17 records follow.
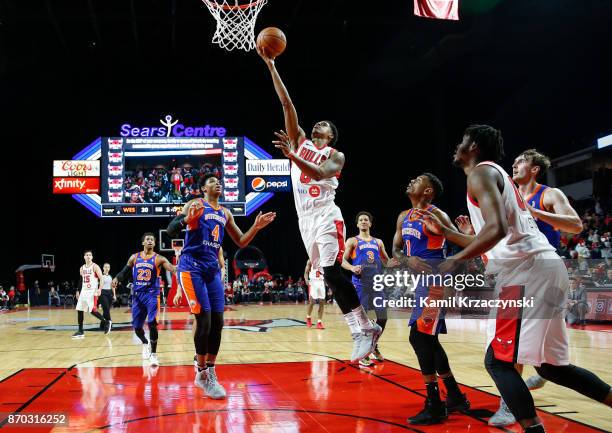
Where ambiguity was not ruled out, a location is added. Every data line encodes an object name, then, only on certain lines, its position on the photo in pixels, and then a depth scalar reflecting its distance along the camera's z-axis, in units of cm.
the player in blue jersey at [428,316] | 391
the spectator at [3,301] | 2033
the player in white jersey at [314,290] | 1169
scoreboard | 1873
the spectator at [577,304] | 1085
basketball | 446
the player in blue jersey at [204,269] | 500
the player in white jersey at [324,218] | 448
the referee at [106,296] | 1120
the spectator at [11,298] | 2127
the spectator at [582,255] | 1226
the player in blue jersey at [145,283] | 743
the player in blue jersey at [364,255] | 767
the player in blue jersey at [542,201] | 409
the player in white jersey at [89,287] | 1092
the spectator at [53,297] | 2272
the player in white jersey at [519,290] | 275
